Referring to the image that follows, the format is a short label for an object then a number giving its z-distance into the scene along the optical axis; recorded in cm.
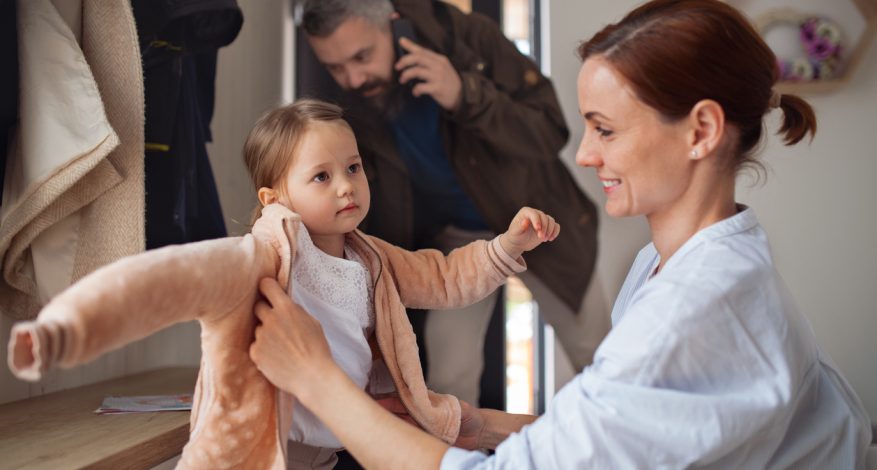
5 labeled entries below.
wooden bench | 111
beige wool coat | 135
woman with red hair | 85
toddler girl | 71
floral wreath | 291
